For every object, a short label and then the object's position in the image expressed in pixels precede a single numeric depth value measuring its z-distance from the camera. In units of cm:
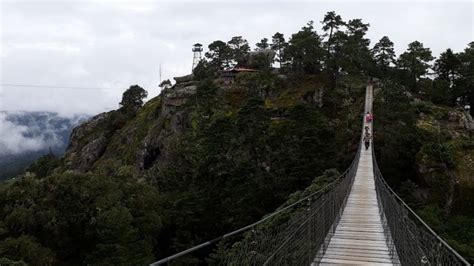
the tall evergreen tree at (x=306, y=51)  3781
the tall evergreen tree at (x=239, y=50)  5172
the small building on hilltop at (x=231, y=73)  4468
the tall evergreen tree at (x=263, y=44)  5492
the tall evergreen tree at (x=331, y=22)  3766
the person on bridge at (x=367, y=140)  2271
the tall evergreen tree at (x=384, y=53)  3841
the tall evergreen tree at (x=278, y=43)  4681
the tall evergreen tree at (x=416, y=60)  3407
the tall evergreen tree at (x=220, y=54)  5119
